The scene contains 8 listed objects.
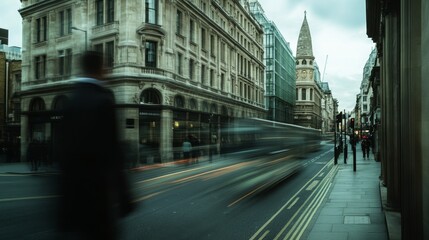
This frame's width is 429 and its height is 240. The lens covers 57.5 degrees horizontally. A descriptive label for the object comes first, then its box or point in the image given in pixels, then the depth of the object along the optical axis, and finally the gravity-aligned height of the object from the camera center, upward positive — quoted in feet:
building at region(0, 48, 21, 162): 134.82 +13.04
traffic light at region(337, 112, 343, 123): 87.38 +3.01
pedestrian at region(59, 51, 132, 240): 9.62 -0.86
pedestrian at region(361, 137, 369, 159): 113.20 -4.35
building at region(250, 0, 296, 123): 243.40 +41.77
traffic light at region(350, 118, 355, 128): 82.33 +1.79
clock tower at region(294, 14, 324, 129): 412.36 +53.91
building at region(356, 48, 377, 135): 315.45 +35.30
